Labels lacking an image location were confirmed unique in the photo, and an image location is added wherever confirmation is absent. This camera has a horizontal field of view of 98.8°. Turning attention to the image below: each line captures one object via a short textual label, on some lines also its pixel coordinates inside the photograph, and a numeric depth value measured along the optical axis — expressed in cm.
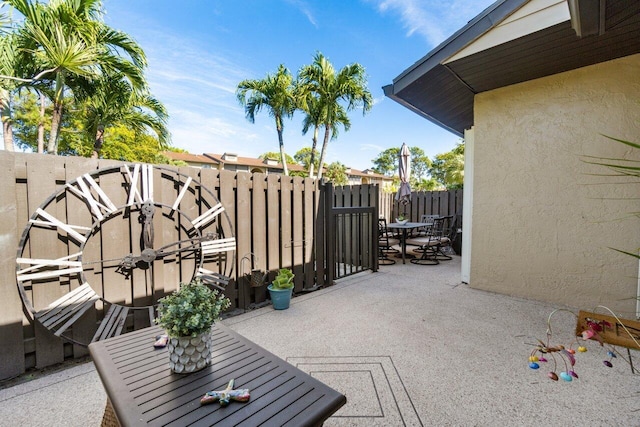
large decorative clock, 218
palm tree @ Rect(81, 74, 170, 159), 809
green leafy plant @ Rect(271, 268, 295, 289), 351
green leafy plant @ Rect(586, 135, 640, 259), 308
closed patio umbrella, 647
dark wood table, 101
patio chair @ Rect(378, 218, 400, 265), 638
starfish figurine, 108
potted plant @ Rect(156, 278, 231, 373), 125
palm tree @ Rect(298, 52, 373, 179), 1240
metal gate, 455
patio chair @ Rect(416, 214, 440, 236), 780
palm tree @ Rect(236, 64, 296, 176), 1291
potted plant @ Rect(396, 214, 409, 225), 660
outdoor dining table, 593
